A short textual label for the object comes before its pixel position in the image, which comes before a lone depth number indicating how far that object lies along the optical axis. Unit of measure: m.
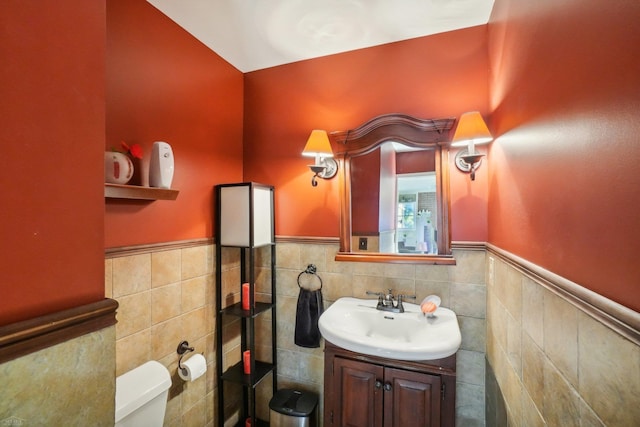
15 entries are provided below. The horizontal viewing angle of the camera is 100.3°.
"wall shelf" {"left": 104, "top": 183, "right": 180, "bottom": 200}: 1.12
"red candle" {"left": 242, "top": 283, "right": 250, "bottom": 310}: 1.79
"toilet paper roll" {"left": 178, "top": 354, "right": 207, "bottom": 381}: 1.49
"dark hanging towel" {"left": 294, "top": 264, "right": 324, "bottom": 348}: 1.77
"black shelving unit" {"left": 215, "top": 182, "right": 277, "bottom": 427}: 1.73
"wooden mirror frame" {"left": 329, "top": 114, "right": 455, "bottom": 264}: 1.61
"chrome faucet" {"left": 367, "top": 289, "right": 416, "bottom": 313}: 1.59
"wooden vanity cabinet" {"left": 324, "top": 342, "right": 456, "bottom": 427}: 1.26
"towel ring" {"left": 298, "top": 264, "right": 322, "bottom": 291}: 1.88
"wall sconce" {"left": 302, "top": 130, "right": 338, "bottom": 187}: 1.74
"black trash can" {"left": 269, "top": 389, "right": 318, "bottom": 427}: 1.68
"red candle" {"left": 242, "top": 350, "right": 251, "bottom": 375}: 1.77
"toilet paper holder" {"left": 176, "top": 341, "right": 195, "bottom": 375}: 1.54
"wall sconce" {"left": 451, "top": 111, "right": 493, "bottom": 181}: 1.41
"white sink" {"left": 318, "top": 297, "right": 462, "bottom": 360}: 1.18
